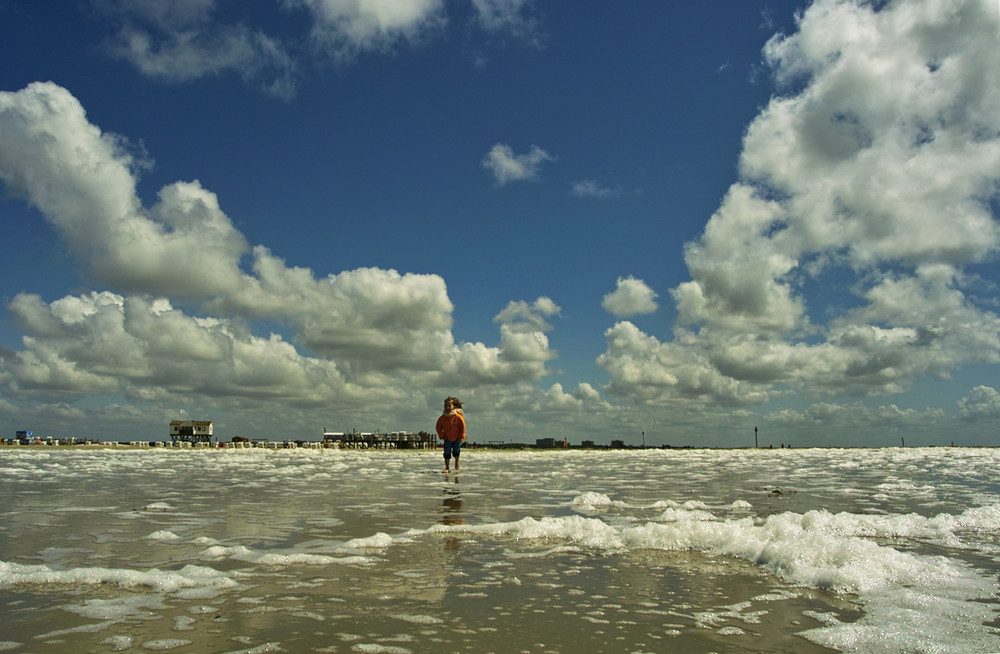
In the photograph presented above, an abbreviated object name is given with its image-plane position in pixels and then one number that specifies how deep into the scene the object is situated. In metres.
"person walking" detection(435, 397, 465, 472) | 20.27
